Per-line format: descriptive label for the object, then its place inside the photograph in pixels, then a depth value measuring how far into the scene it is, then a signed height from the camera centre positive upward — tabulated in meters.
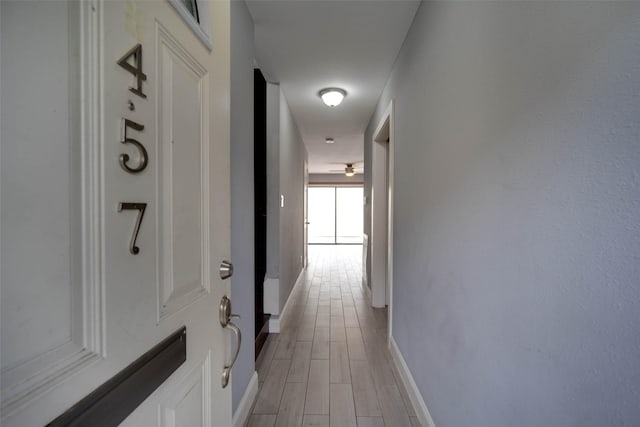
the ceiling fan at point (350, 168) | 7.72 +1.17
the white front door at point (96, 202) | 0.32 +0.01
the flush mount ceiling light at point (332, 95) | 2.97 +1.20
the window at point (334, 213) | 9.90 -0.10
